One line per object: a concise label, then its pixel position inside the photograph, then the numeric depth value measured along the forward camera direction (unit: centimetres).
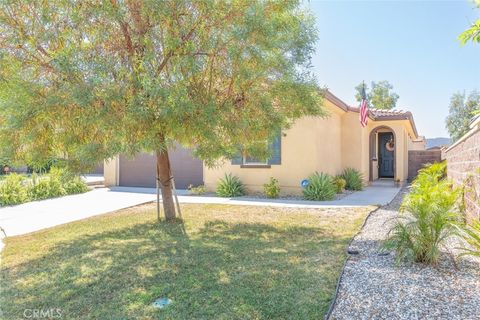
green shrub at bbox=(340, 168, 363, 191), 1384
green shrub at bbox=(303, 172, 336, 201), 1097
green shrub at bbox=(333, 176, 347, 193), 1256
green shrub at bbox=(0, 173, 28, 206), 1085
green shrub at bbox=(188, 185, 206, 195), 1344
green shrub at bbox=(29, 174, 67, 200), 1209
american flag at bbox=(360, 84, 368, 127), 1267
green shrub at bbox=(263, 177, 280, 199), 1174
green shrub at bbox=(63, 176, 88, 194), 1361
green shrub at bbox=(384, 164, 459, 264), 428
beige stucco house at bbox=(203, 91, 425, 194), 1199
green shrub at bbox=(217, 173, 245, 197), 1237
